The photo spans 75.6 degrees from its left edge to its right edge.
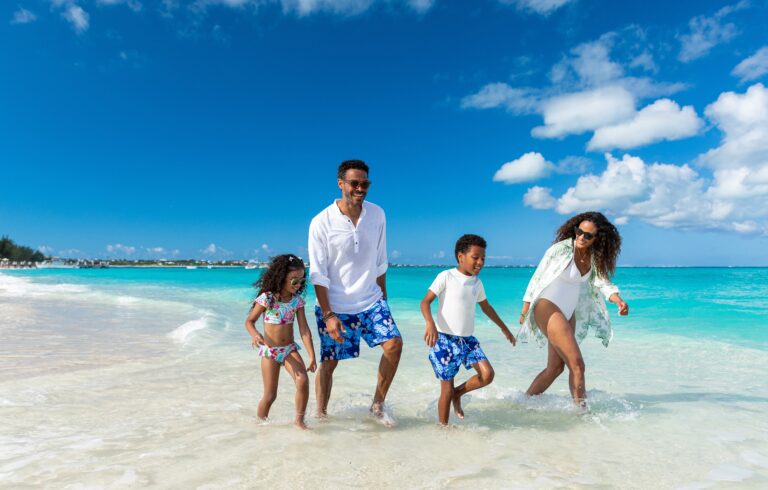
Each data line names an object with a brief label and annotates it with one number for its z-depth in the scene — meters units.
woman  4.87
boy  4.36
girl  4.29
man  4.33
